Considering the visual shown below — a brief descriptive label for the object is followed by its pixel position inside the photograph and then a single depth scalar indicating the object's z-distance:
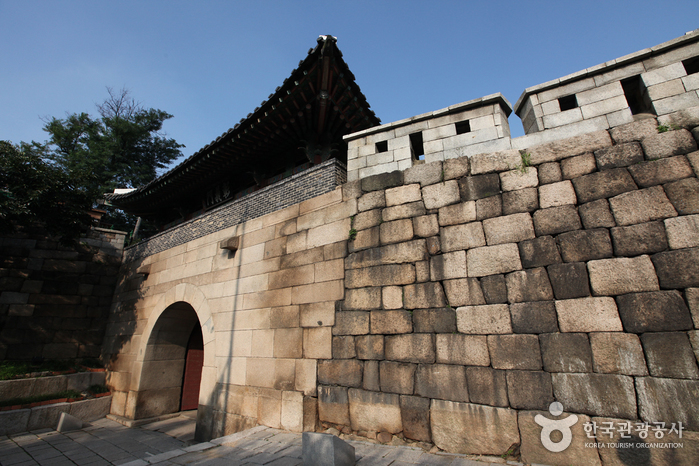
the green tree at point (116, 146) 17.03
